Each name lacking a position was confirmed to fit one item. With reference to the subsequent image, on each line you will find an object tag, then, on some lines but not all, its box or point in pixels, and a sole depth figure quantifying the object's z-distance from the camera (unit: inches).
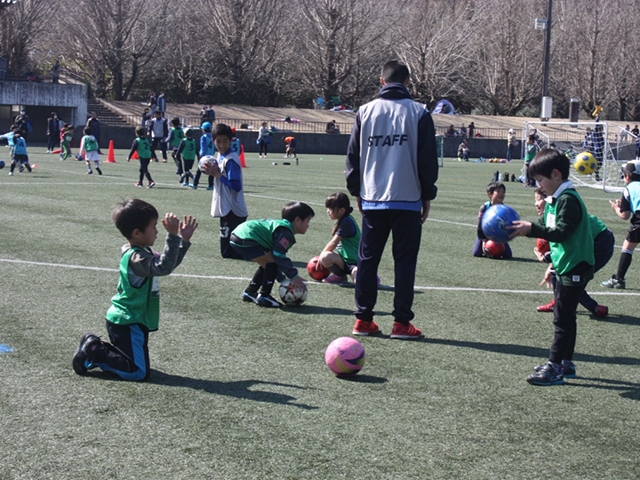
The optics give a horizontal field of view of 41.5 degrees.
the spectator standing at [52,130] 1642.5
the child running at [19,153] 997.8
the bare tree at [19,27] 2549.2
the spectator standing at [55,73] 2183.8
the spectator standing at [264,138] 1841.8
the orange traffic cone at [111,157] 1392.2
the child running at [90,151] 1028.5
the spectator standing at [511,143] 1903.3
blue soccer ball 227.3
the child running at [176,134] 1195.3
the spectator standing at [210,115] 2126.0
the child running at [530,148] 1189.6
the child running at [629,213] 373.4
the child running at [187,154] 900.0
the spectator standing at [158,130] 1566.2
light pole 1802.4
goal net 1160.3
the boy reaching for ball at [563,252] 223.5
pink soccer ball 221.3
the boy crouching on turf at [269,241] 309.0
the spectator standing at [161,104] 2043.4
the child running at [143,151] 854.5
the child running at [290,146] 1751.6
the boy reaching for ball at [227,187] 406.9
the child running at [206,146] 854.5
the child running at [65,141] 1420.8
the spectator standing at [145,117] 1887.7
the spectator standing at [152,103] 2142.0
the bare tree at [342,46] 2979.8
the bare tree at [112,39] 2664.9
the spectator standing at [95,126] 1545.3
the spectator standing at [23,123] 1454.2
